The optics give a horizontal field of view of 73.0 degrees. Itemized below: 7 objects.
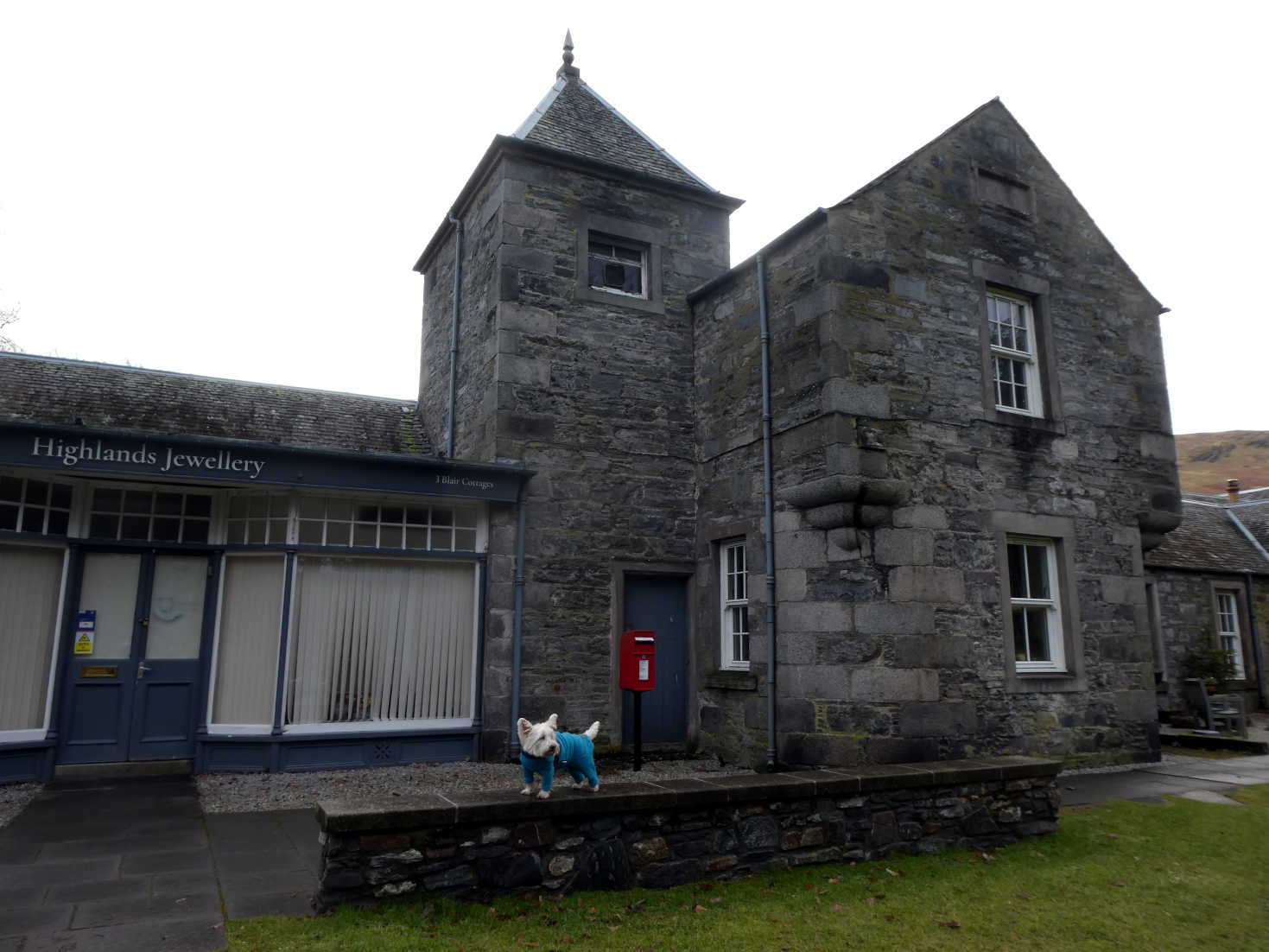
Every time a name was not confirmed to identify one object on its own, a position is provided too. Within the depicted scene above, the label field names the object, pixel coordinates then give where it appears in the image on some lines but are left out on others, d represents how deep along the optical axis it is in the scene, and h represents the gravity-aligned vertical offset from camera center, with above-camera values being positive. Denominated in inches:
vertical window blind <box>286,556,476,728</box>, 378.3 +1.3
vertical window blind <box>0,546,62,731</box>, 350.3 +6.0
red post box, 366.0 -6.8
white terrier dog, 219.5 -27.3
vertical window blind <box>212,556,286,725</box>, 373.1 +1.9
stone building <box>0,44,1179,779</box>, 358.0 +62.9
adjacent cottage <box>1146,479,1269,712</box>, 684.7 +40.8
